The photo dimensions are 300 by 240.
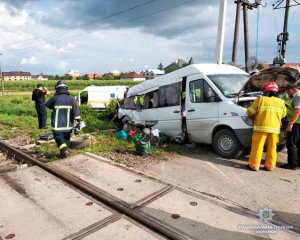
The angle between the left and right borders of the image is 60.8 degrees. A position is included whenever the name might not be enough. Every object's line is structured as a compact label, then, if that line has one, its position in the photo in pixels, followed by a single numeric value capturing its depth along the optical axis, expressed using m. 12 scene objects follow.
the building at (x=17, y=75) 134.41
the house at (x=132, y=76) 106.46
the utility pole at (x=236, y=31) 13.69
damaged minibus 5.74
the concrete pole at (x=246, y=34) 14.80
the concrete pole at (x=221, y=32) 9.79
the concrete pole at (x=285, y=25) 17.86
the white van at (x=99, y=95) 16.35
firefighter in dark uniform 5.92
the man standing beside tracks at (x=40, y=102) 10.06
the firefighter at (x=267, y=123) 5.00
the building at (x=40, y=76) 156.82
